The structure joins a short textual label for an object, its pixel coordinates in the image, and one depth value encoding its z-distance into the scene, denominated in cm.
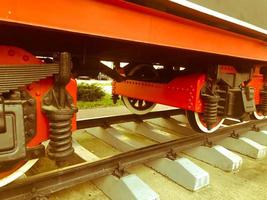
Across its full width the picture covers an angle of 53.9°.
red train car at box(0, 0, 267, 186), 130
